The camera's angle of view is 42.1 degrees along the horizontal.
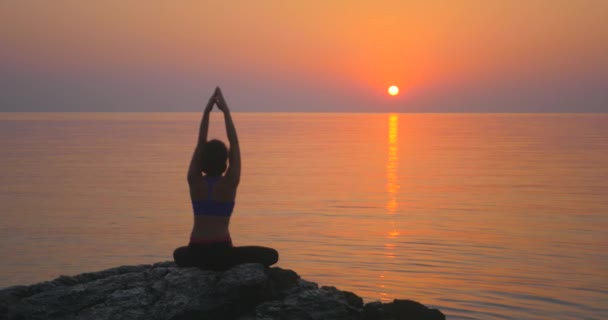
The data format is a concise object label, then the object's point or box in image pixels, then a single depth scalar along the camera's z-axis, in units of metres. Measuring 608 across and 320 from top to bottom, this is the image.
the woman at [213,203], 8.89
